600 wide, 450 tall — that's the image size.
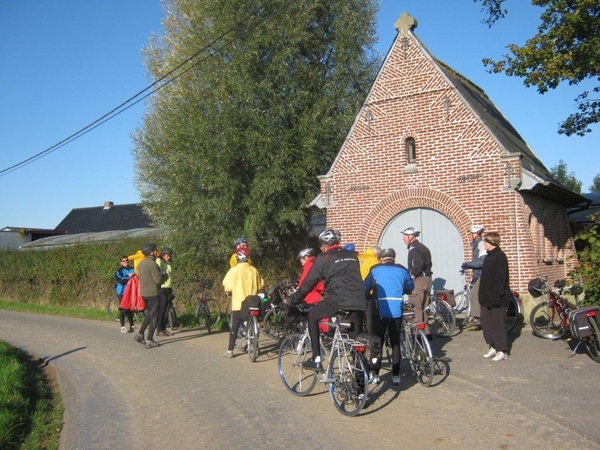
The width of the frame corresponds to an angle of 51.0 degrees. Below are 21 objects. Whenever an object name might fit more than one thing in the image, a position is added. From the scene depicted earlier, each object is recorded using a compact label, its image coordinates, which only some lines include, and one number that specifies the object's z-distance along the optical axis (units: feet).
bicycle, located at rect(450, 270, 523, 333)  39.58
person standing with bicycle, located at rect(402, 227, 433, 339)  37.37
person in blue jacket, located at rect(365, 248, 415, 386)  25.32
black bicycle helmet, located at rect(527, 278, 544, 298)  35.99
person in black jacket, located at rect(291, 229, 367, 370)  23.67
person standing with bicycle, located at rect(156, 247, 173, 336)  44.01
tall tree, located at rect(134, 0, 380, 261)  56.39
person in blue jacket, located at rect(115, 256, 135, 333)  50.49
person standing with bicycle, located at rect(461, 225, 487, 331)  39.01
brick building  44.98
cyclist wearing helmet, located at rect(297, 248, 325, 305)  28.32
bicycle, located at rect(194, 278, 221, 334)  46.53
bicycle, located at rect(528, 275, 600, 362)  29.12
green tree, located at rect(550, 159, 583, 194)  203.00
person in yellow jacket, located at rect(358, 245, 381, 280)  32.58
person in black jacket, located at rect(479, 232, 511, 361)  30.60
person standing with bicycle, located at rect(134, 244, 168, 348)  38.19
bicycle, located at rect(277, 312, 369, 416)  21.83
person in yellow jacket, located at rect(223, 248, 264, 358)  33.17
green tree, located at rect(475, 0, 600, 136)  40.01
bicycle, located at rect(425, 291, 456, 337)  39.50
